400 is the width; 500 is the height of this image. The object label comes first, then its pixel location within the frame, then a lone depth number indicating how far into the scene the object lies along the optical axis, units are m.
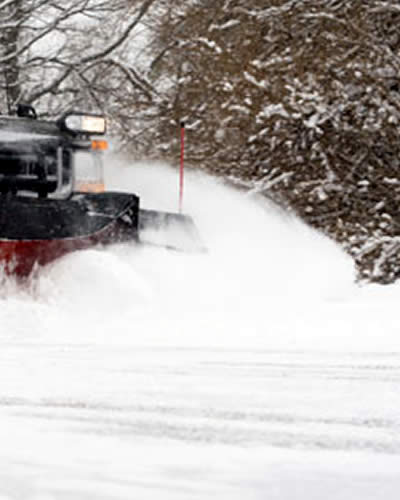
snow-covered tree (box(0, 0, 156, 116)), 27.00
